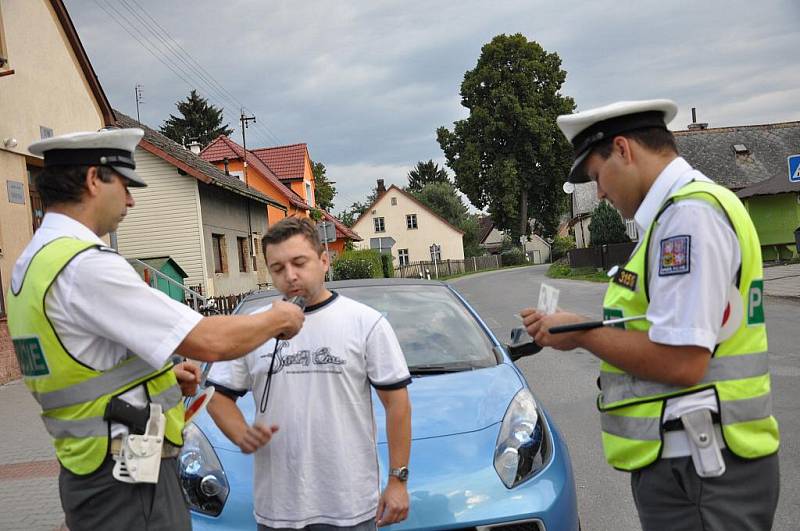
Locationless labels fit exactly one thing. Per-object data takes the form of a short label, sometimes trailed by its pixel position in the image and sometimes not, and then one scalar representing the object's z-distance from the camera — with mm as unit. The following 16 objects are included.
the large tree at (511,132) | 53438
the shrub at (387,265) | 38112
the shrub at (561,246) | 60781
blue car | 3186
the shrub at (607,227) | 32750
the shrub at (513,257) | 65000
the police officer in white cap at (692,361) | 1853
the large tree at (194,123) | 62719
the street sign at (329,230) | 16641
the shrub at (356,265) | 32319
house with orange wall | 36312
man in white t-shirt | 2521
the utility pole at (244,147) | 29266
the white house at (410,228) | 67250
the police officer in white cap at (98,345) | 2021
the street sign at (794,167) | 13411
